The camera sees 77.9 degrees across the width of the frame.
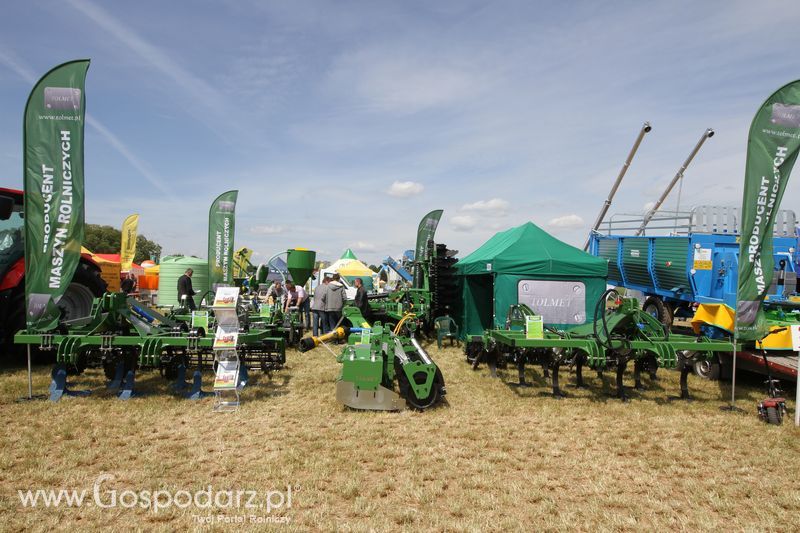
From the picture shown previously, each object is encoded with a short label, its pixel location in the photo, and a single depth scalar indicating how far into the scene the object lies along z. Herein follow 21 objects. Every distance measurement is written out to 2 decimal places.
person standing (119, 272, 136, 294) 15.26
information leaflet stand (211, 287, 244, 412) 5.78
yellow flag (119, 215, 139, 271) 21.45
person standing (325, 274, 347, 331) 11.32
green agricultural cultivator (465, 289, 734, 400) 6.26
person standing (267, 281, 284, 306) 14.66
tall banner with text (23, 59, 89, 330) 5.75
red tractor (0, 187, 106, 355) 7.06
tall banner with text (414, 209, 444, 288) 15.17
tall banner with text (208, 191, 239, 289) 12.77
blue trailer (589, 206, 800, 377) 10.07
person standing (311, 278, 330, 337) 11.55
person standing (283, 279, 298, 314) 13.39
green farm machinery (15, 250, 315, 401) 5.88
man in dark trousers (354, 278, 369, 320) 11.53
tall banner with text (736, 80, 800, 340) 6.02
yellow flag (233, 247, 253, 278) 16.50
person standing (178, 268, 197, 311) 11.38
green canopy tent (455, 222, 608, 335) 9.90
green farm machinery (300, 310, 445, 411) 5.68
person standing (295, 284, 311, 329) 13.23
